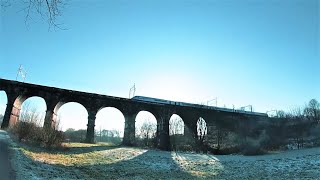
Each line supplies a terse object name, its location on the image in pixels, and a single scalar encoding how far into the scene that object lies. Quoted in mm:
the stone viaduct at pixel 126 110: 20568
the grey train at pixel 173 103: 25547
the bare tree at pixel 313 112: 26449
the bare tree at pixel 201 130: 23514
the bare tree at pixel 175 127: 24627
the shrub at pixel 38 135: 13033
